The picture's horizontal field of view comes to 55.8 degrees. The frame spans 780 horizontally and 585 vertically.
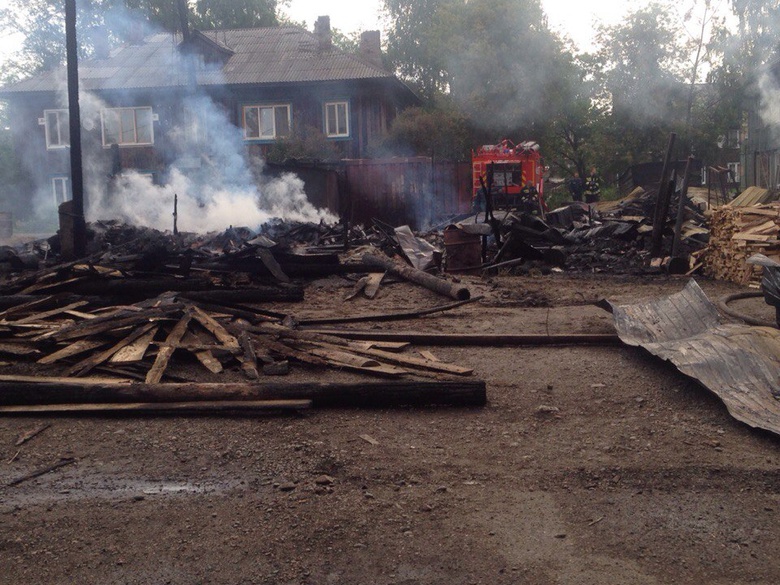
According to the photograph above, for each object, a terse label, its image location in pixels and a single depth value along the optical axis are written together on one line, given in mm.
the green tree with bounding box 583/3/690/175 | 34438
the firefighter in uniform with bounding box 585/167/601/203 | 29938
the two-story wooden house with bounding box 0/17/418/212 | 30875
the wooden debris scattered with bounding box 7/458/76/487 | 4380
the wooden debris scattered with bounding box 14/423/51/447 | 4997
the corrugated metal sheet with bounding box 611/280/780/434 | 5199
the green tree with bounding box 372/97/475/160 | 31344
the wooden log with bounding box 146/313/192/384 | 5969
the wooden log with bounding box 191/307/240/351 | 6918
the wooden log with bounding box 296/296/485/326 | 8750
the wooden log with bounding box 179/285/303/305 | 9766
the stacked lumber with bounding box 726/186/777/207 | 16469
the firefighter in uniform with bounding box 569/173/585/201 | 30938
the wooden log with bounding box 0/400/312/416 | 5395
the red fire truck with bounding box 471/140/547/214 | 23141
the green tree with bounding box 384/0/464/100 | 46438
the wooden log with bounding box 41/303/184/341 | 6867
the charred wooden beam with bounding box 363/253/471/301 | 10477
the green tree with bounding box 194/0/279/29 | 47812
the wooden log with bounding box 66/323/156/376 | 6141
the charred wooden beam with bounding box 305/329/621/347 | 7695
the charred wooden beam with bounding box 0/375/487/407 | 5520
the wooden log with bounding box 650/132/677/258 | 13719
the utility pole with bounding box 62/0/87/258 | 14242
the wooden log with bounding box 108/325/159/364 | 6246
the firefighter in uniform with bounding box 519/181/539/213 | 20781
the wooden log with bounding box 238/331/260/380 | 6262
